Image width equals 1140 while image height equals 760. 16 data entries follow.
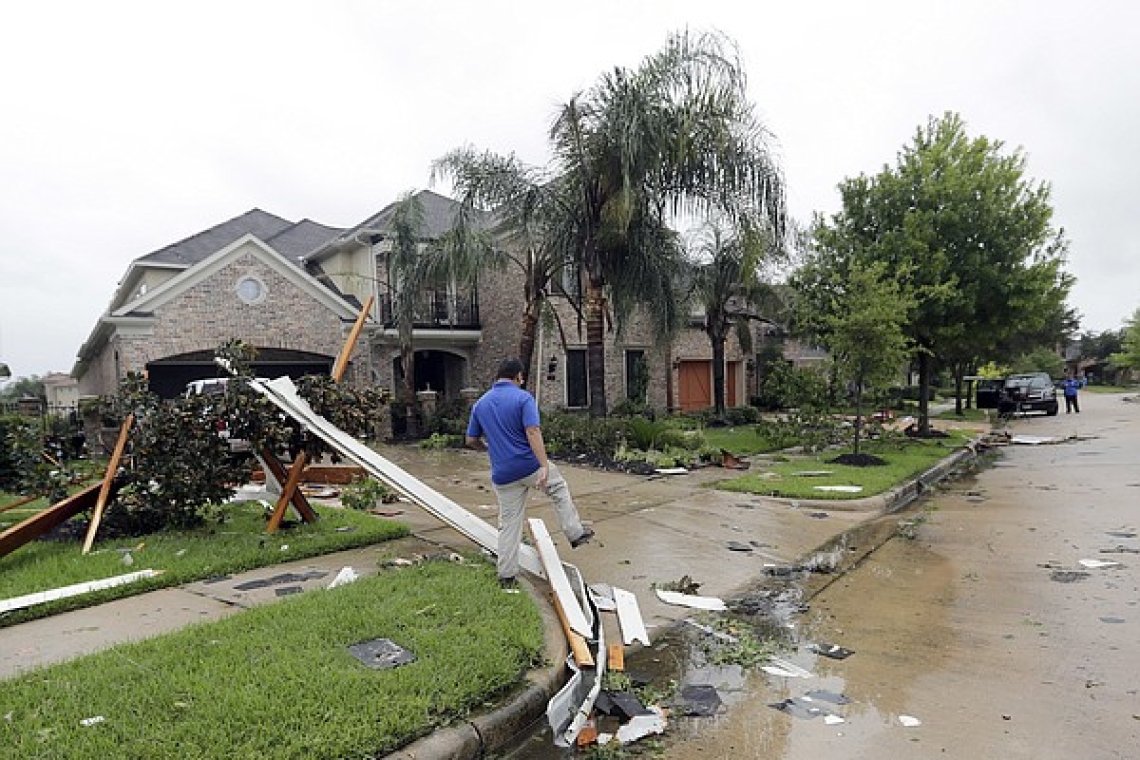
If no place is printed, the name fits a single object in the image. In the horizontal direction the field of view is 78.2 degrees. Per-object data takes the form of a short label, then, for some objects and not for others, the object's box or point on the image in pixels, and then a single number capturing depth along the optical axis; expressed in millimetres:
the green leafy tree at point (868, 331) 13625
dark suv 29297
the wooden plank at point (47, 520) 6113
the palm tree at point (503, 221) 14672
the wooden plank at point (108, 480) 6586
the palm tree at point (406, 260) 17688
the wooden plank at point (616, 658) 4449
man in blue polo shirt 5348
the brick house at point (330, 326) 16125
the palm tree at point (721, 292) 20719
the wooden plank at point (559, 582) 4687
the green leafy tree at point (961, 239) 16078
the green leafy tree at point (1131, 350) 47406
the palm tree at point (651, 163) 12961
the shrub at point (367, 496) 8680
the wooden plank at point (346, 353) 7648
